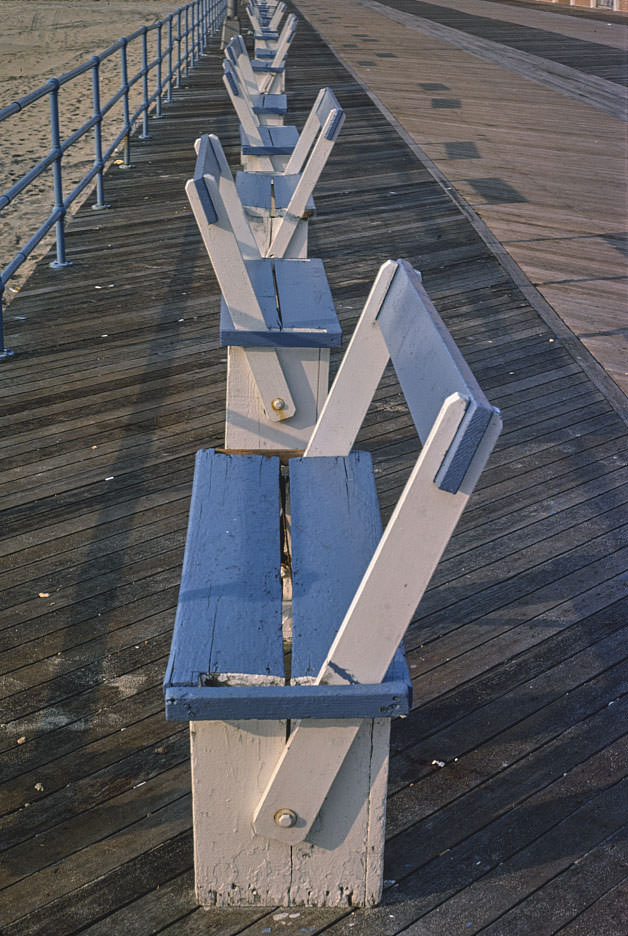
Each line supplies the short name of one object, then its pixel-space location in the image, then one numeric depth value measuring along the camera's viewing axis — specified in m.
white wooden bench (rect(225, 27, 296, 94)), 8.65
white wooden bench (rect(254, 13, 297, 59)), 11.06
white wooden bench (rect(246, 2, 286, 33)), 12.37
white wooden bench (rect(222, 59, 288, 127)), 5.52
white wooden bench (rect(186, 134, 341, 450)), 2.94
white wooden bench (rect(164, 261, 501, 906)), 1.64
